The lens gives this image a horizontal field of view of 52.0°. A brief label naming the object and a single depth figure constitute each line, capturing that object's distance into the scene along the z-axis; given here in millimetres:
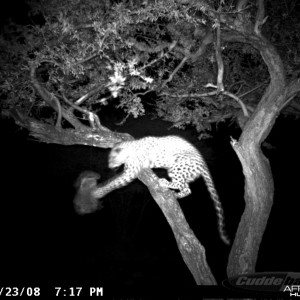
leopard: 4109
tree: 3395
